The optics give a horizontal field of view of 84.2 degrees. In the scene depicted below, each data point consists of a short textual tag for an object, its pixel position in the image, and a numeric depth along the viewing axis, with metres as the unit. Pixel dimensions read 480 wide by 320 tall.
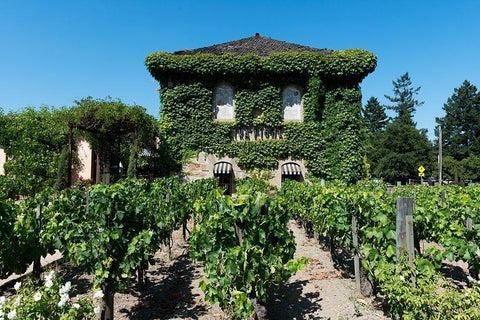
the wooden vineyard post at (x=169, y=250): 5.39
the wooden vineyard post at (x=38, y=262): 4.21
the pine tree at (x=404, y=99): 50.32
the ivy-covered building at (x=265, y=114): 13.71
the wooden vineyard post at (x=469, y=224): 3.77
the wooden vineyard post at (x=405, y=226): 3.21
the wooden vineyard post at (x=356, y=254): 4.03
